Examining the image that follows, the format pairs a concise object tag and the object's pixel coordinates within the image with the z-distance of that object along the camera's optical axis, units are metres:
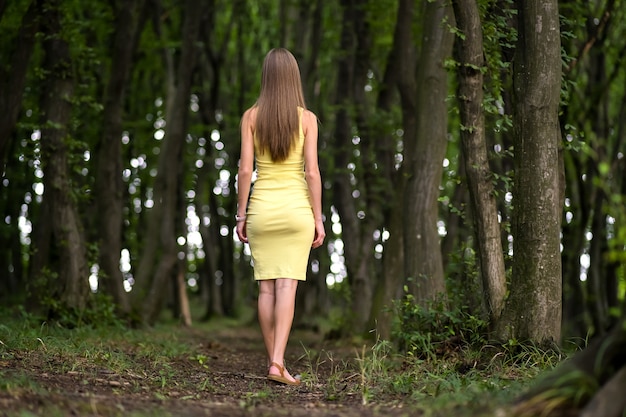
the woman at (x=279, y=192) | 7.36
